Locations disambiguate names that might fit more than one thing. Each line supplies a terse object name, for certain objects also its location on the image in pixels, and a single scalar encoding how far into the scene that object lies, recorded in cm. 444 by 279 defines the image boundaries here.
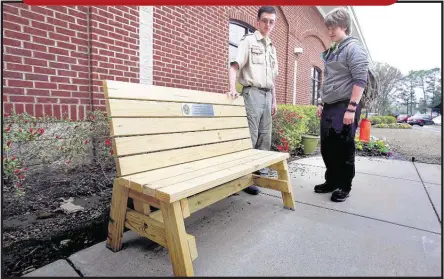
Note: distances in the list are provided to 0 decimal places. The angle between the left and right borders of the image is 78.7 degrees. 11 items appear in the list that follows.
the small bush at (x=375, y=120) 1968
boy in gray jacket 253
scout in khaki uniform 293
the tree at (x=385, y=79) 3841
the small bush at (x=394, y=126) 1567
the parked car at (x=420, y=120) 2783
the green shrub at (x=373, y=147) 579
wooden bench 149
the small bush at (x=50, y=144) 206
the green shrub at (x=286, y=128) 500
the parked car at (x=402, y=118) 3013
